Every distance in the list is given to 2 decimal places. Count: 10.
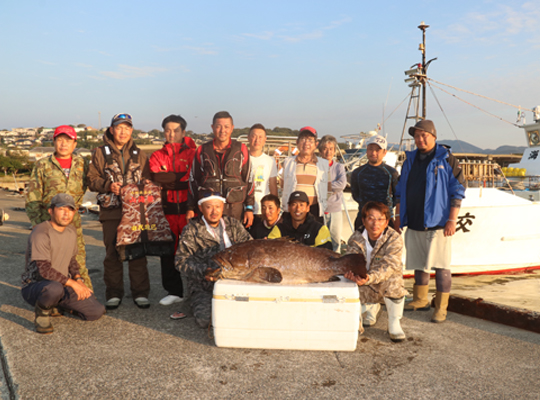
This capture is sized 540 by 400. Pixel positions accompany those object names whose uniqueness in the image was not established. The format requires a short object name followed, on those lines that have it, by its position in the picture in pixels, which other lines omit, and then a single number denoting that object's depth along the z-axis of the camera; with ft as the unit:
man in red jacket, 16.21
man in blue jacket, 14.70
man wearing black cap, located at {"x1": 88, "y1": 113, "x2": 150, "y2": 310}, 15.40
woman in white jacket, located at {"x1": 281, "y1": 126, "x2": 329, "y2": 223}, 17.54
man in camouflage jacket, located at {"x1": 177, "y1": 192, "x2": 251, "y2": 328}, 13.70
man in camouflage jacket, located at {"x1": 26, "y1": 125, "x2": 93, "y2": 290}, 15.09
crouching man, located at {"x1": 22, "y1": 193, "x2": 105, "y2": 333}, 12.82
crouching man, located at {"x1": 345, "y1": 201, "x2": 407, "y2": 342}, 12.67
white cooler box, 10.93
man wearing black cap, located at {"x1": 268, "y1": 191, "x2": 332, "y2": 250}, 14.92
